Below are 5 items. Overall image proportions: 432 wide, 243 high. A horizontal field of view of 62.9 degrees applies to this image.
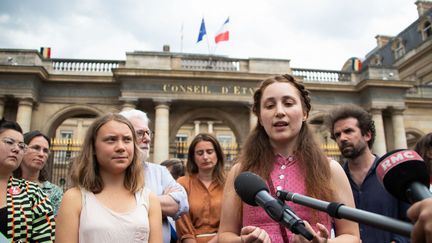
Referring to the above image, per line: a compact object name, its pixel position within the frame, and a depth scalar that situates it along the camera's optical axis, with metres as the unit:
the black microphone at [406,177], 1.17
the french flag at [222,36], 21.34
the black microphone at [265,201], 1.34
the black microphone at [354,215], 1.05
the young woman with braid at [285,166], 2.04
